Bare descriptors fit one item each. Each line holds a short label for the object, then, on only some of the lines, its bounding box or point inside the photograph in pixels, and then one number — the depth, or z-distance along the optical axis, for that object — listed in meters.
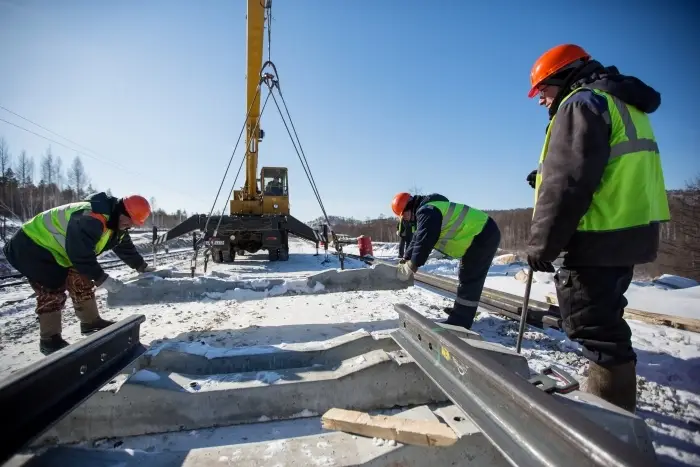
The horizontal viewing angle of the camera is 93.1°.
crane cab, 10.36
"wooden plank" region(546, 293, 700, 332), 3.42
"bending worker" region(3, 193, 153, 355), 2.99
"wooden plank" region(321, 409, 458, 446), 1.29
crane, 7.89
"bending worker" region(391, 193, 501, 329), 3.34
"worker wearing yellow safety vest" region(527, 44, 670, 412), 1.56
